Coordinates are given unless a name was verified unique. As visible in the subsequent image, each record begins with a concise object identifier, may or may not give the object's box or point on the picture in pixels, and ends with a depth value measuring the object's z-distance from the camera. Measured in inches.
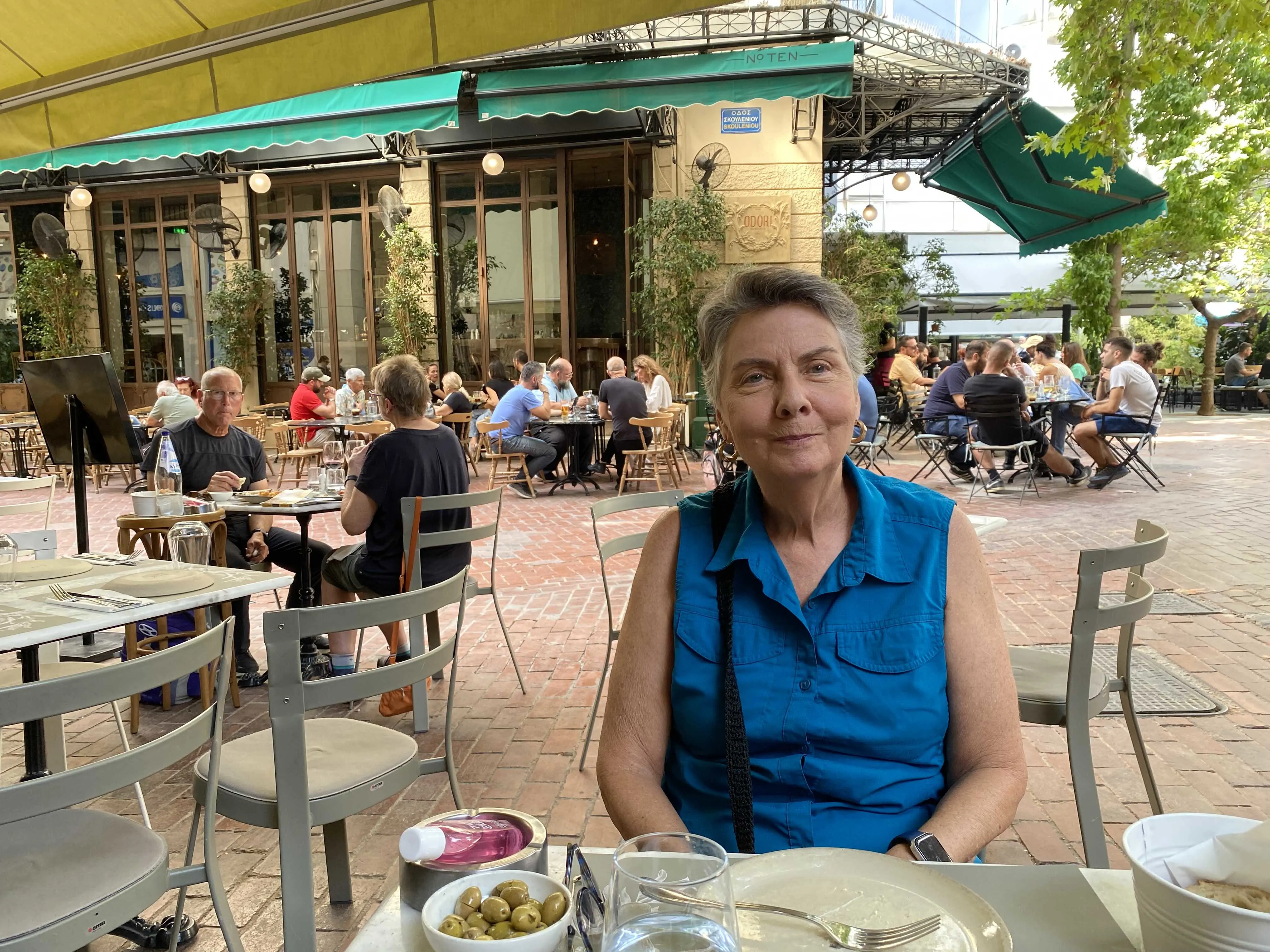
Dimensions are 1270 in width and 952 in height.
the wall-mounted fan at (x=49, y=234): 645.9
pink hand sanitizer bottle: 37.9
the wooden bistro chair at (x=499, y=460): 391.5
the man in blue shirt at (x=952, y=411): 402.9
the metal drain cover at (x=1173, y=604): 208.4
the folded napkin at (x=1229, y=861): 31.2
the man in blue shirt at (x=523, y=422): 400.8
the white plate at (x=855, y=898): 34.1
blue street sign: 516.4
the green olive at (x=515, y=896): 34.9
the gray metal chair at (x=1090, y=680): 91.1
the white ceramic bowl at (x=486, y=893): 32.8
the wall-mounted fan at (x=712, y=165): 516.4
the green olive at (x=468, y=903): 34.8
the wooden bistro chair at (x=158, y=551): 152.9
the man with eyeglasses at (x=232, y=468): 190.9
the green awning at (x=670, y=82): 358.0
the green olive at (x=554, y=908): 34.3
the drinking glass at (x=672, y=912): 29.8
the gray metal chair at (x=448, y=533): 146.2
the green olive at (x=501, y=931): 33.4
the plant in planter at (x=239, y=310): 623.2
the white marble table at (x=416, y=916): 36.0
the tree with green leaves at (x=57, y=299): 653.3
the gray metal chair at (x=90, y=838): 59.8
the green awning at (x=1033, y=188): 463.8
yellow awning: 107.7
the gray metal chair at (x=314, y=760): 76.6
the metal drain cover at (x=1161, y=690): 152.2
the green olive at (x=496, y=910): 34.2
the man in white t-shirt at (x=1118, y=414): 383.6
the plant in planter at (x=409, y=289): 574.6
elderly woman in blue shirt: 58.6
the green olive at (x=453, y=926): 33.5
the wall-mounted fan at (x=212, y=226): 603.2
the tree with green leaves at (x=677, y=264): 496.7
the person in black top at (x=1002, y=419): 365.1
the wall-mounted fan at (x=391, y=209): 564.7
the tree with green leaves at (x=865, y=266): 652.7
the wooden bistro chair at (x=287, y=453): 435.8
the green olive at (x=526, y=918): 33.6
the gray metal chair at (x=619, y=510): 135.6
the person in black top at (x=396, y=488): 164.4
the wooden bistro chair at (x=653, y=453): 382.0
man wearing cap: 459.8
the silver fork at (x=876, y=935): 33.7
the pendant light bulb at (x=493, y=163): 477.1
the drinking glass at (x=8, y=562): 110.0
